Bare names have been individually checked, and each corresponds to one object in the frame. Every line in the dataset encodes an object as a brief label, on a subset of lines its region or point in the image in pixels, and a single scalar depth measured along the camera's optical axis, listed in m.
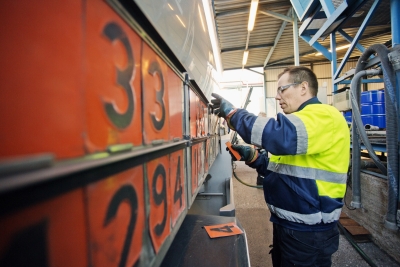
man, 1.27
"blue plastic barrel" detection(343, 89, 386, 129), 3.69
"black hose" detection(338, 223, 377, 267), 2.36
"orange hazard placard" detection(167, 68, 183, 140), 0.80
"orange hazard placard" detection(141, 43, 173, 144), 0.56
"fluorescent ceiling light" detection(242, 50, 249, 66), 10.32
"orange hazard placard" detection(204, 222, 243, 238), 1.23
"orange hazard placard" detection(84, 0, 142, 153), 0.36
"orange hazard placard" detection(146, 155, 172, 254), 0.61
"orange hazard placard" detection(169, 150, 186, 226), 0.81
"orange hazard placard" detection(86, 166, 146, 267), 0.37
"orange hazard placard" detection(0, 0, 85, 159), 0.26
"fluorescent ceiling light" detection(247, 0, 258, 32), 5.70
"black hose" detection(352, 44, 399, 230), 2.26
